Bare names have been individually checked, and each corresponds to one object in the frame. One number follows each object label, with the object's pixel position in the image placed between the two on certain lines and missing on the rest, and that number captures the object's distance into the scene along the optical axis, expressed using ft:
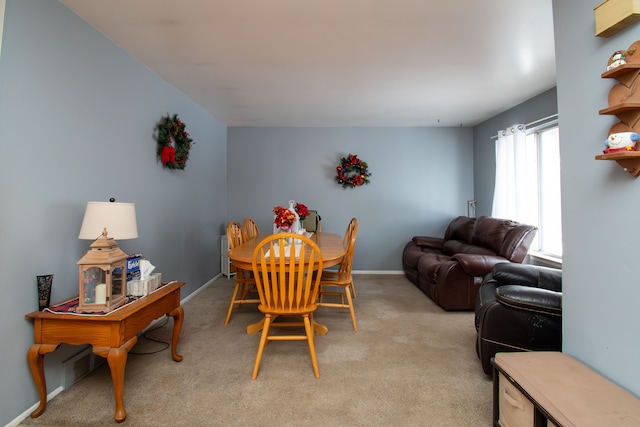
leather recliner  5.37
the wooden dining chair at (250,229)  11.19
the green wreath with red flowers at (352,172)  15.26
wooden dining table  6.75
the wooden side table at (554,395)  3.04
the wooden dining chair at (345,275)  8.44
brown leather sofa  9.97
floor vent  5.86
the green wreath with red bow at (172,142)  9.21
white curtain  11.33
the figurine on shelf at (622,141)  3.28
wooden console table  4.87
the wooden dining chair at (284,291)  5.98
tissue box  5.96
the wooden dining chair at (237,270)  8.69
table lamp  5.11
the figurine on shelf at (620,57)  3.37
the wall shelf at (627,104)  3.29
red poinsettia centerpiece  8.31
